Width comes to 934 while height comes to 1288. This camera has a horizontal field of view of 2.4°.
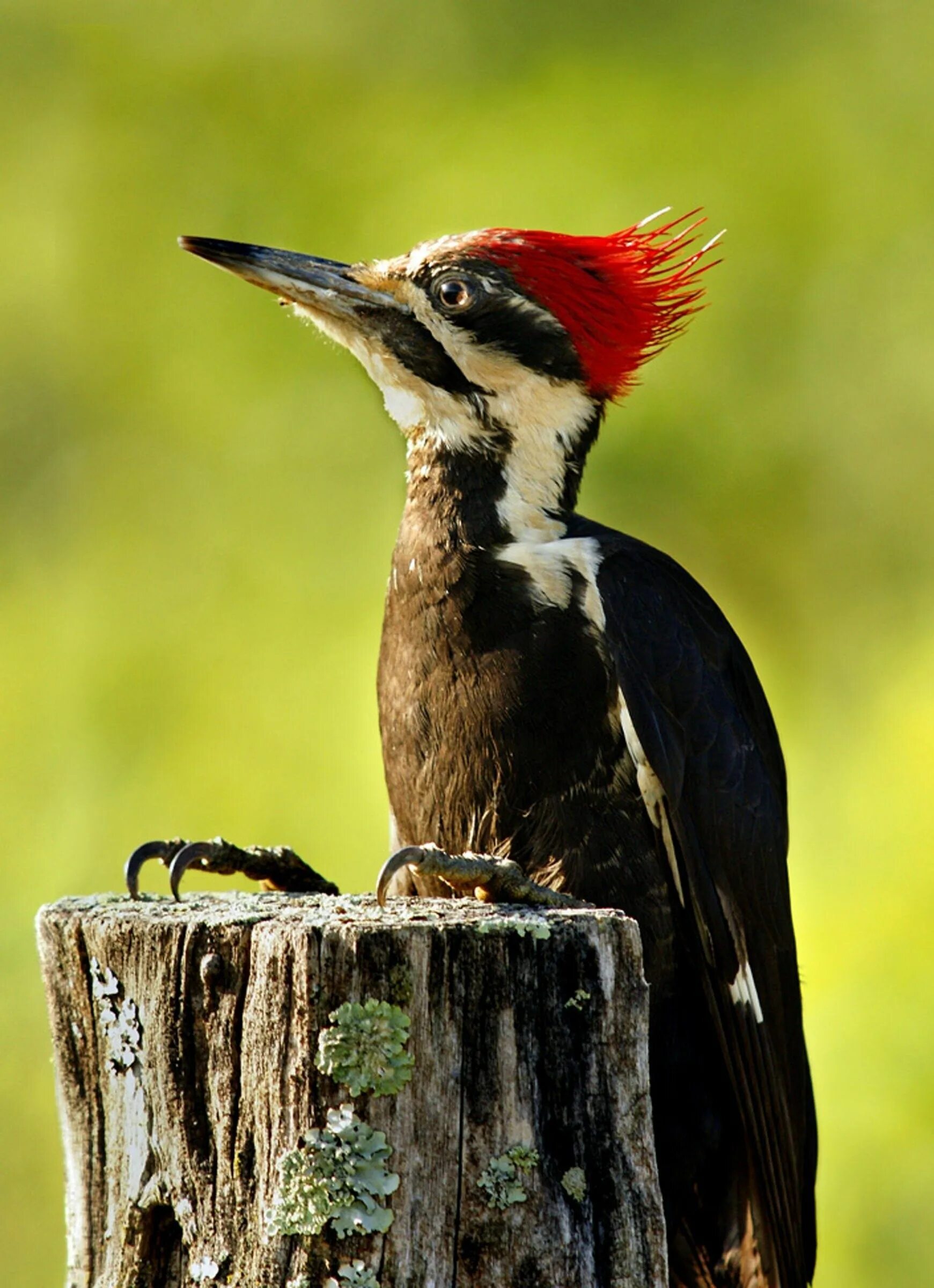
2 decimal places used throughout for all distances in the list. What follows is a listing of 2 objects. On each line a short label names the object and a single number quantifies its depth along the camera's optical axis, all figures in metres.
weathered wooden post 5.37
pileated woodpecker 5.48
